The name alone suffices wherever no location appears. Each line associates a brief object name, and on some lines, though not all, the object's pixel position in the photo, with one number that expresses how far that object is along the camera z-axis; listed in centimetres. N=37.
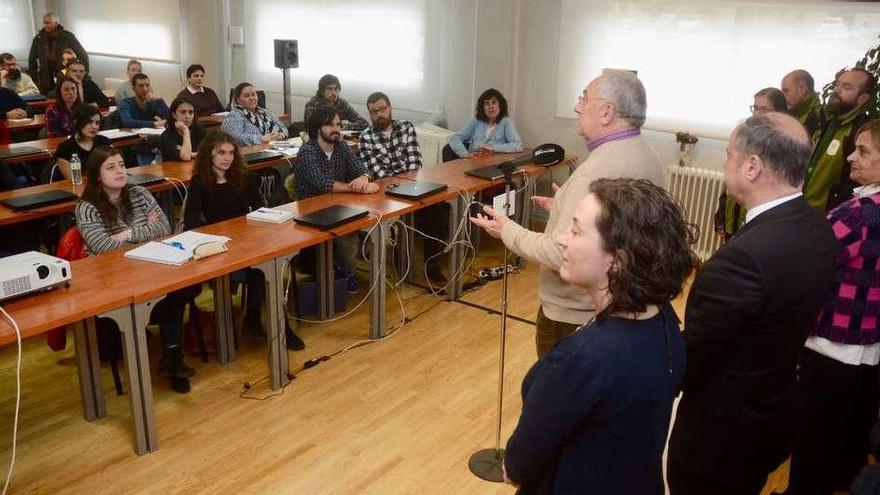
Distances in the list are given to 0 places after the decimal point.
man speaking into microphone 232
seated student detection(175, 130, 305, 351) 404
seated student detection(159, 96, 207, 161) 568
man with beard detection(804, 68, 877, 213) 394
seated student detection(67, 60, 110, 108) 791
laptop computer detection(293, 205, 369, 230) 380
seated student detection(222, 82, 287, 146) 629
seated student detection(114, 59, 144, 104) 766
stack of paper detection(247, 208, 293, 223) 392
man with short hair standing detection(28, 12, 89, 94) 963
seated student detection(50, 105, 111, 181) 493
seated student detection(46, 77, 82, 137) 631
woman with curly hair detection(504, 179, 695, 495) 128
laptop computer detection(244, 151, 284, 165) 549
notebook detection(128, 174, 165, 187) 477
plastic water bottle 471
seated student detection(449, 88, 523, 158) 614
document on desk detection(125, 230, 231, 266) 326
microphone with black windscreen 294
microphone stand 299
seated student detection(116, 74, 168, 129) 680
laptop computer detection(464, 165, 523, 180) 517
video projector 270
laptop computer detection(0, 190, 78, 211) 417
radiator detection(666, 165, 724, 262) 558
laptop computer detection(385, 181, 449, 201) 450
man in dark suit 171
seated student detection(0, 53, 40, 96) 848
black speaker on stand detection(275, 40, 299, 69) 740
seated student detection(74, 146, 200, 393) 353
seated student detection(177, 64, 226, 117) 748
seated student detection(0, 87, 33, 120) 707
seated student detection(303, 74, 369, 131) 691
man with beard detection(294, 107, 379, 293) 459
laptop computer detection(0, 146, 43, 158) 539
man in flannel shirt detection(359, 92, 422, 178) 526
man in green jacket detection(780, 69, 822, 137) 448
